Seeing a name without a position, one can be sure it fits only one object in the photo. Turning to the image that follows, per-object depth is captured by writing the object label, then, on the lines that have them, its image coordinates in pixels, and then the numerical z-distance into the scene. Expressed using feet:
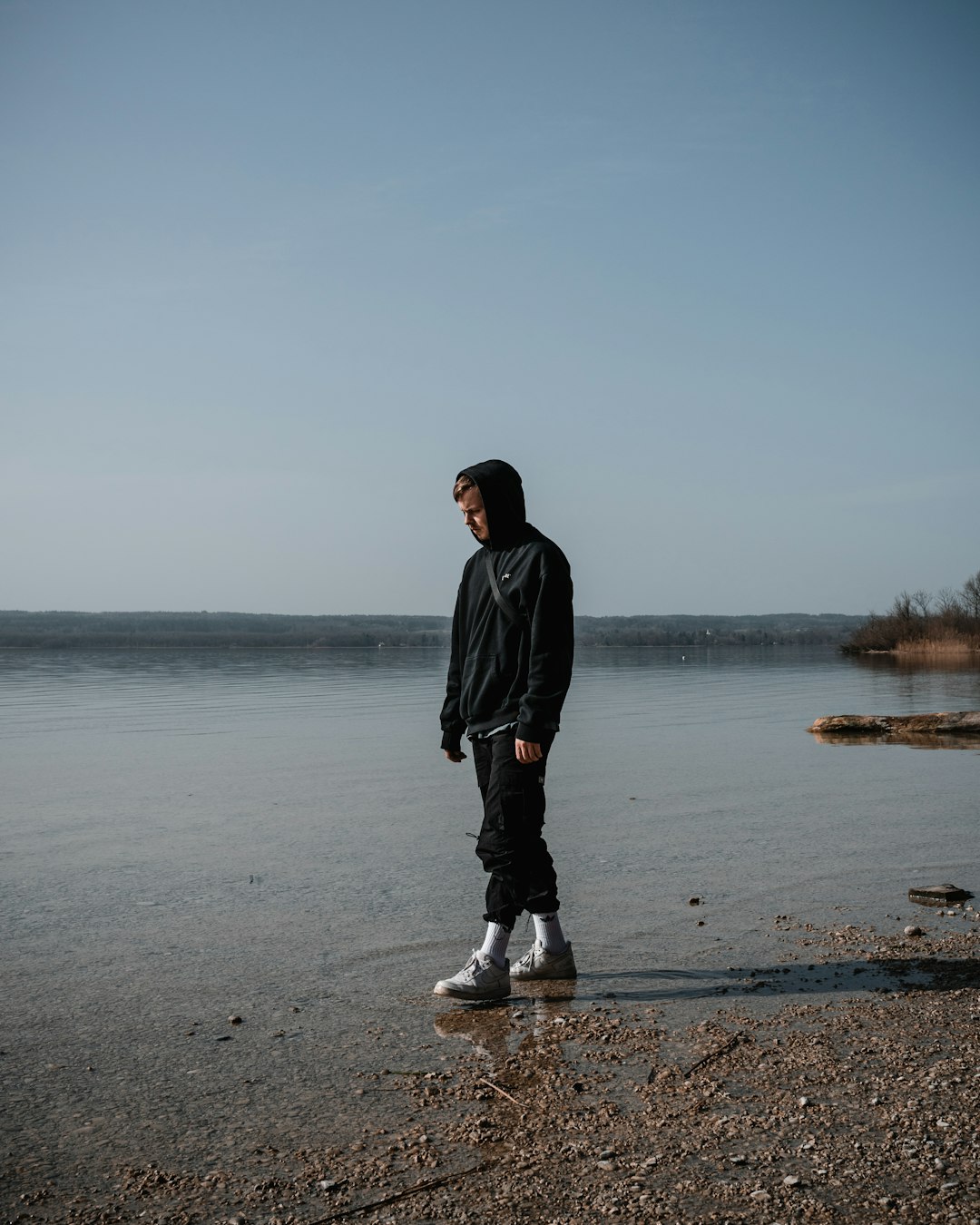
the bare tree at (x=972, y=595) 267.59
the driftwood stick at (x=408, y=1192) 8.64
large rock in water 46.60
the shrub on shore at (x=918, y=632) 198.29
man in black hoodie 14.66
